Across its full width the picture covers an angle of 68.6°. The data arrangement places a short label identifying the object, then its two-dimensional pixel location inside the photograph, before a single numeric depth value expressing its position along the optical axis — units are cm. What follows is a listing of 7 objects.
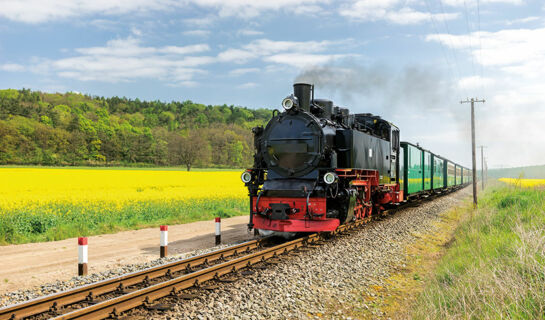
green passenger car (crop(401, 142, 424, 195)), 1800
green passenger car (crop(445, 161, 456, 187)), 3299
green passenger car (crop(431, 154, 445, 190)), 2570
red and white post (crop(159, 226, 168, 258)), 887
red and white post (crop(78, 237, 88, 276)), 741
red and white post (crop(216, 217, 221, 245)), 1043
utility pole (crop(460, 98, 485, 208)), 2189
